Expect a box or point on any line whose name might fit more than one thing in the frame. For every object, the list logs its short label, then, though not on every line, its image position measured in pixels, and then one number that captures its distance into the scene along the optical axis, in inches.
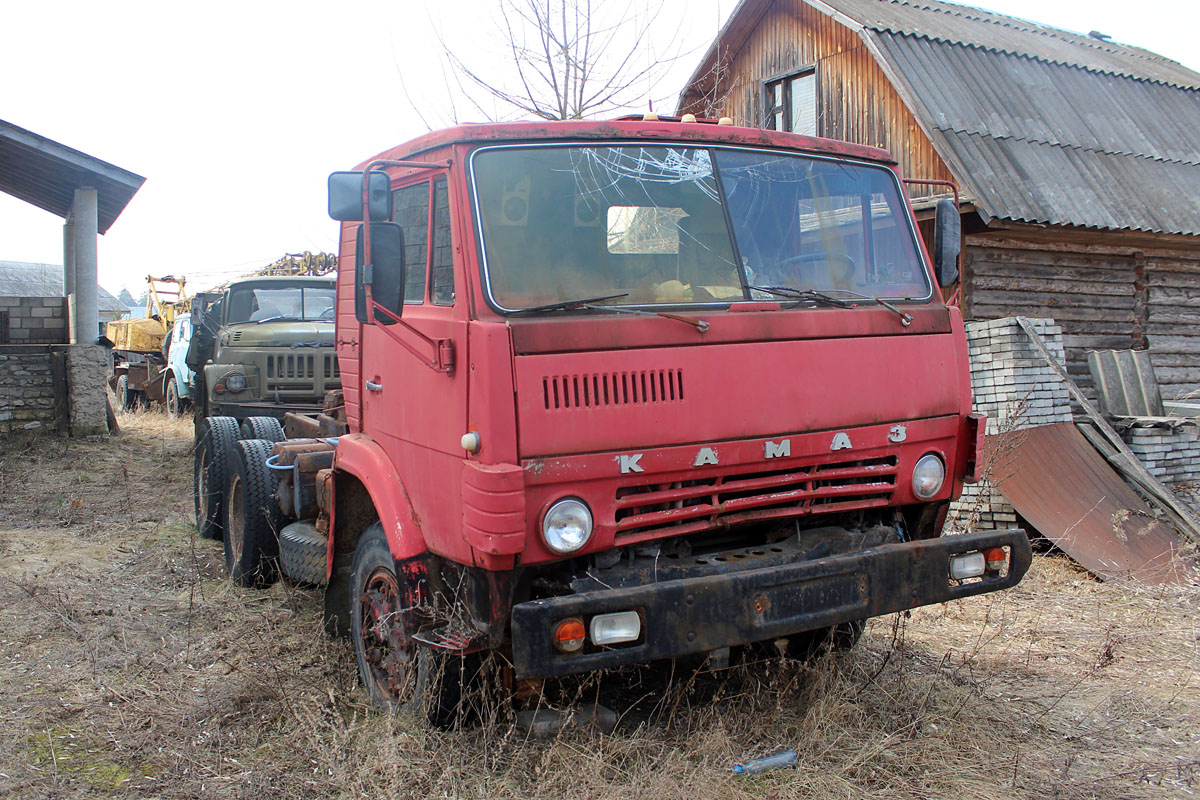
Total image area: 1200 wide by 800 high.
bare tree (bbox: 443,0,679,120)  475.2
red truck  124.0
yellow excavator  853.2
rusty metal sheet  268.2
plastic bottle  137.7
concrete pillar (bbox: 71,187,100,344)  539.2
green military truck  385.1
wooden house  425.1
